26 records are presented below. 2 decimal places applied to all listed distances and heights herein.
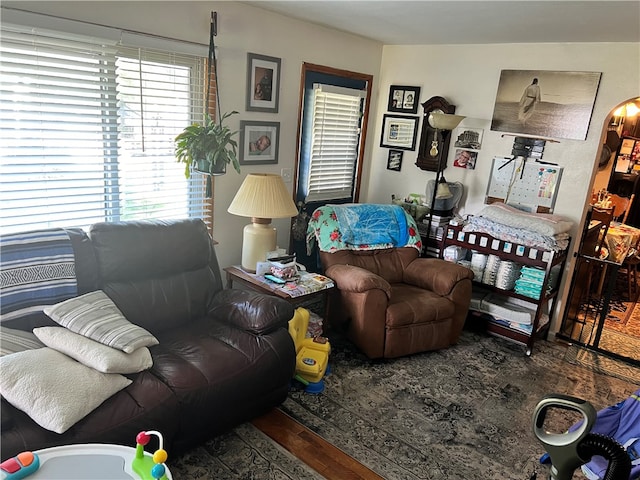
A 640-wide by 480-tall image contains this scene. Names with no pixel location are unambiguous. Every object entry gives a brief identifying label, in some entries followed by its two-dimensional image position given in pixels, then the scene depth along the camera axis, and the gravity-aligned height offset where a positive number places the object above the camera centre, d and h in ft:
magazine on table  10.02 -3.44
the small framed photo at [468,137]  13.38 +0.13
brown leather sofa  6.26 -3.85
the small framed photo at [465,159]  13.56 -0.48
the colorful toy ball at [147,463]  4.92 -3.75
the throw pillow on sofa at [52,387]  5.70 -3.54
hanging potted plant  9.59 -0.65
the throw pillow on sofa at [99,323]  6.82 -3.21
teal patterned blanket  12.22 -2.54
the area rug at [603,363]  11.39 -5.16
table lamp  10.30 -1.89
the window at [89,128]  7.79 -0.41
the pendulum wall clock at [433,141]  13.69 -0.07
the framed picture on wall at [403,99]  14.42 +1.15
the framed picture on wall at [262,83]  11.10 +0.95
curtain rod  7.41 +1.43
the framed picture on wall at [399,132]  14.60 +0.12
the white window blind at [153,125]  9.22 -0.28
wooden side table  9.96 -3.56
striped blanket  6.98 -2.59
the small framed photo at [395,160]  14.97 -0.79
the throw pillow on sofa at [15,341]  6.41 -3.36
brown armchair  10.53 -3.84
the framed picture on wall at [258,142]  11.40 -0.50
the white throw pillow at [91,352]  6.42 -3.38
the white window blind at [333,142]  13.39 -0.37
